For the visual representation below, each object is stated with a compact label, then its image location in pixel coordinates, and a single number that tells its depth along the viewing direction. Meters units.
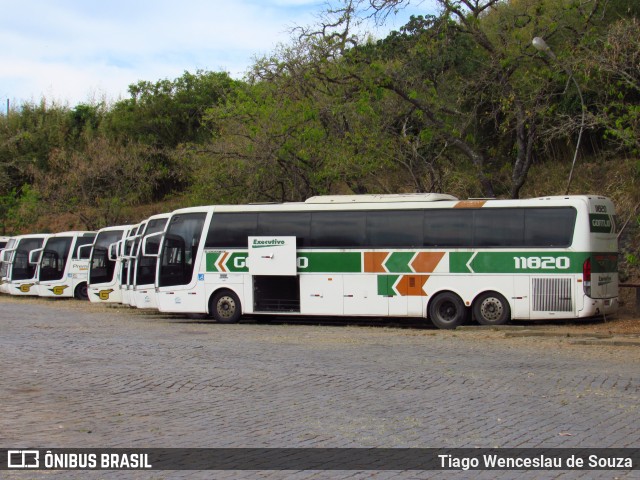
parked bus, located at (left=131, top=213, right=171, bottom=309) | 25.66
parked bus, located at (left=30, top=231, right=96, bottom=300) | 37.72
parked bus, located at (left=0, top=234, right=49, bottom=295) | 38.53
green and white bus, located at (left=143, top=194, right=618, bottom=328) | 20.66
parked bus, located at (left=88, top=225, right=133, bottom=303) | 32.59
